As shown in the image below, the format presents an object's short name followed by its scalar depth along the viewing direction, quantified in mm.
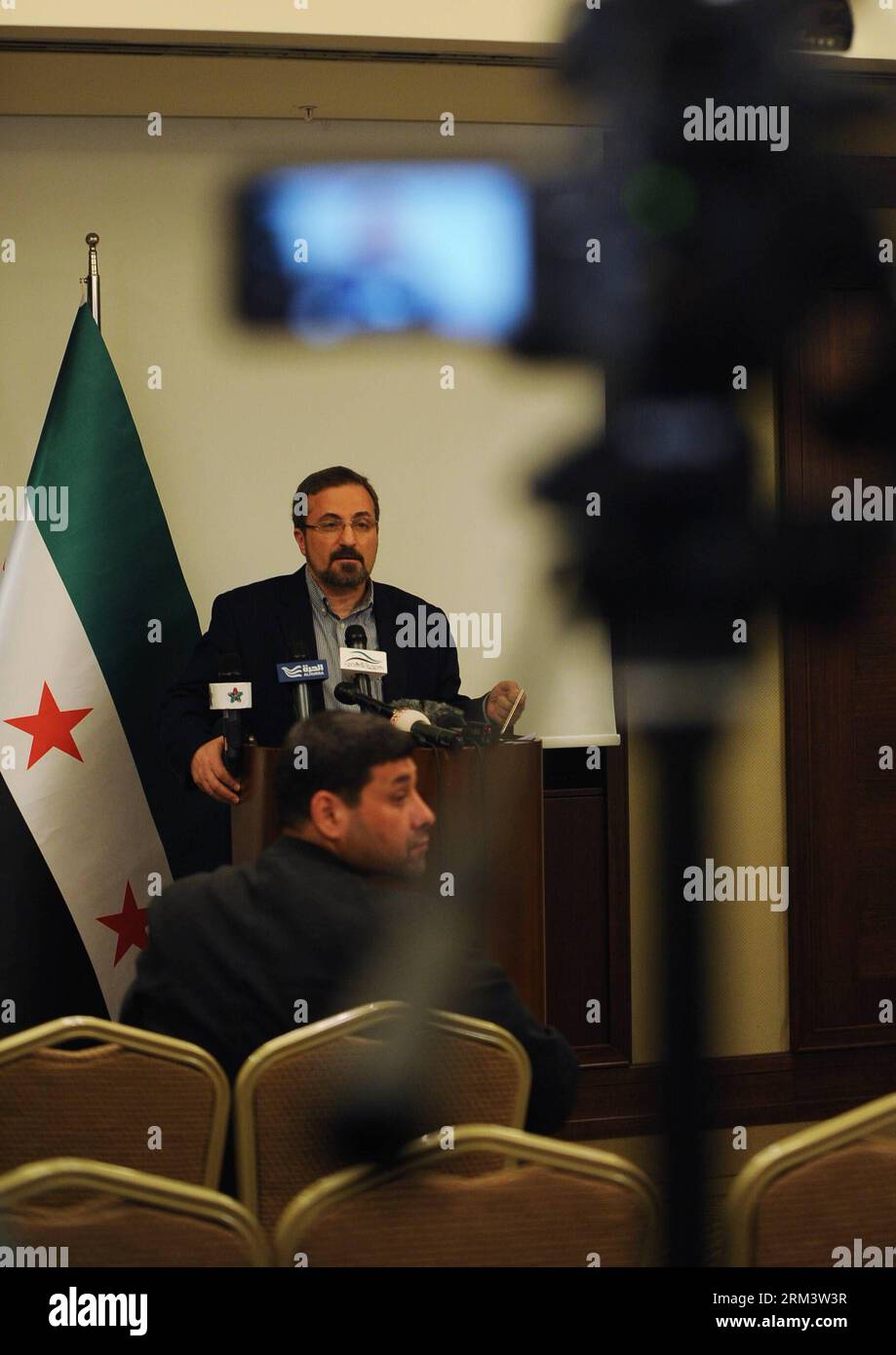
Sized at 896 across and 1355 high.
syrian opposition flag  3717
